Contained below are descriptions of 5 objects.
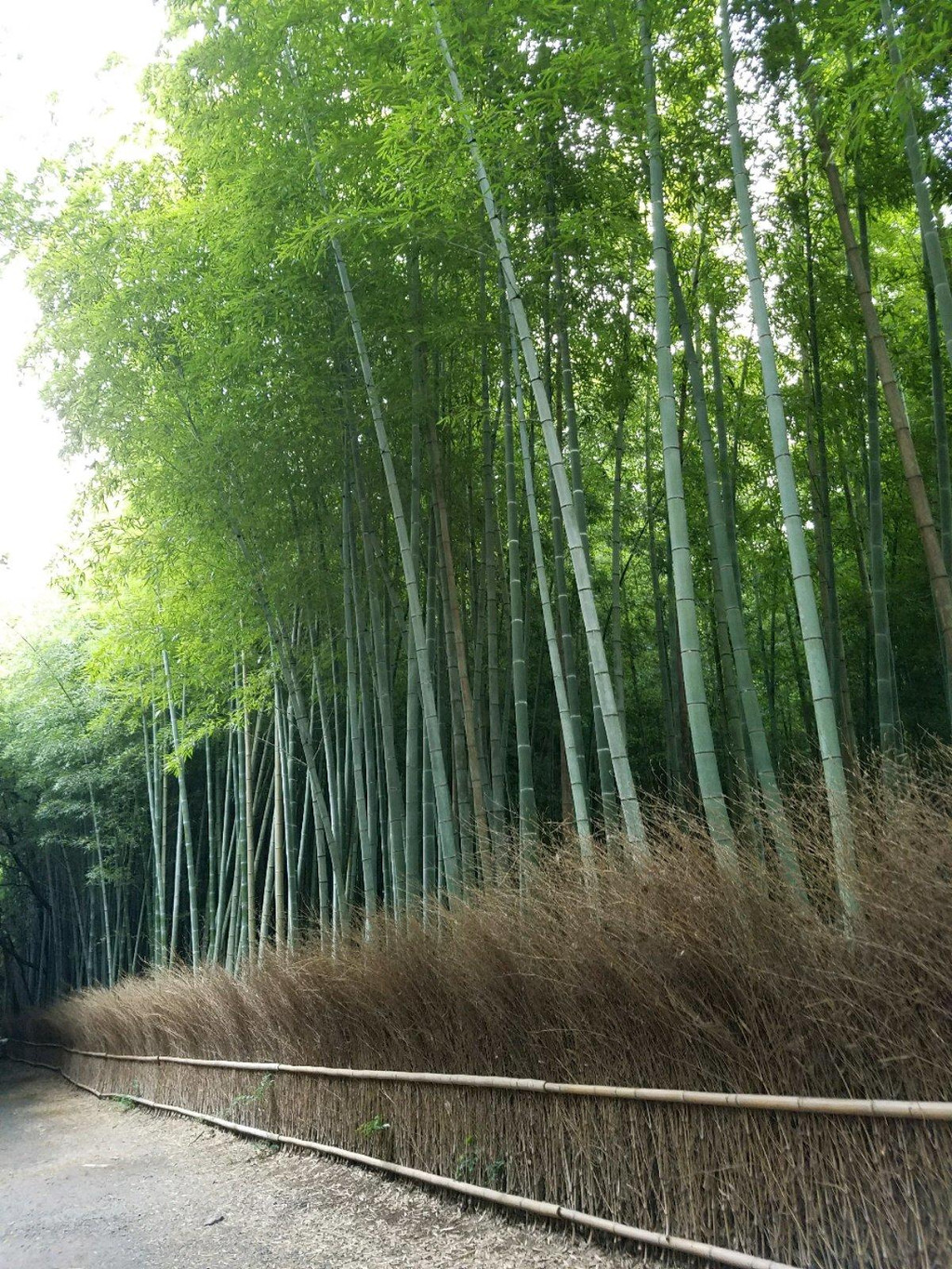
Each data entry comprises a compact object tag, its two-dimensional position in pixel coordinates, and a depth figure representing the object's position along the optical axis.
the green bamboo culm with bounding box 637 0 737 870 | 3.17
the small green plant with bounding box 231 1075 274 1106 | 5.05
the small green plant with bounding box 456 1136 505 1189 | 3.24
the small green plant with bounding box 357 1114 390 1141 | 3.95
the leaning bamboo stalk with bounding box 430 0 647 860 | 3.51
